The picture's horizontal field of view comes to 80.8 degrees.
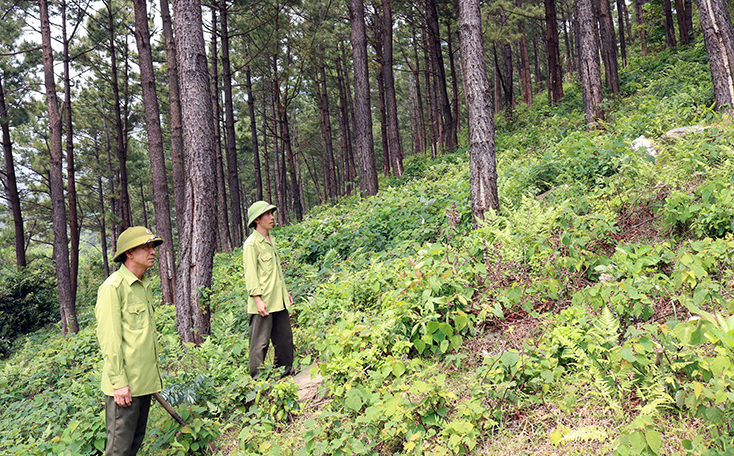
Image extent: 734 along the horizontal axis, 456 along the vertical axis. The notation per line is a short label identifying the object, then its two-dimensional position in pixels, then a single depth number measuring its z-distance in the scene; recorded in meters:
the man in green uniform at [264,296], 4.77
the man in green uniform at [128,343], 3.36
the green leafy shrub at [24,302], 16.69
